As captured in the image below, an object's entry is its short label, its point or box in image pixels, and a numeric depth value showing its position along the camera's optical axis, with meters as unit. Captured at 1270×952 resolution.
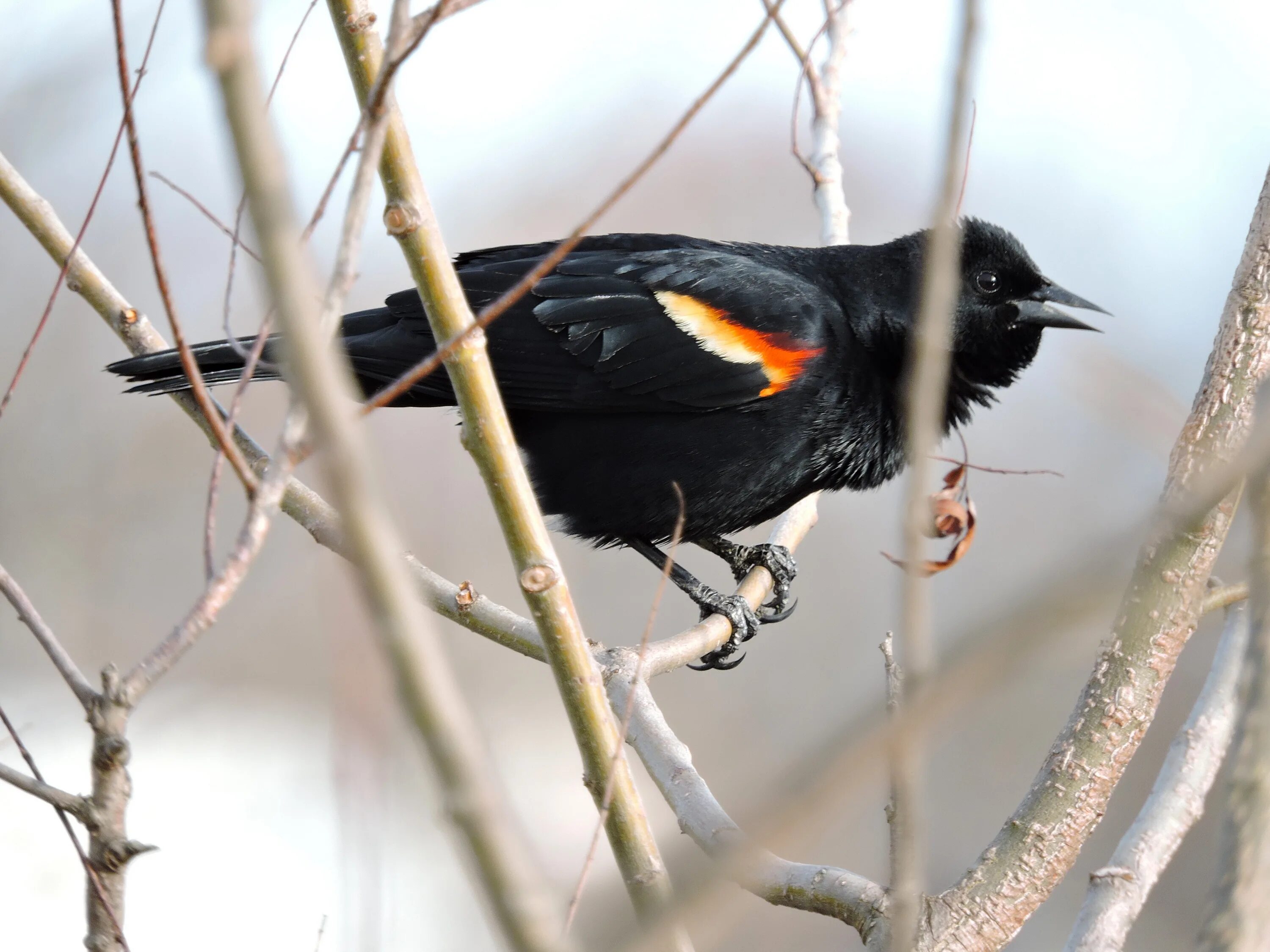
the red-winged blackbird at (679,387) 4.59
